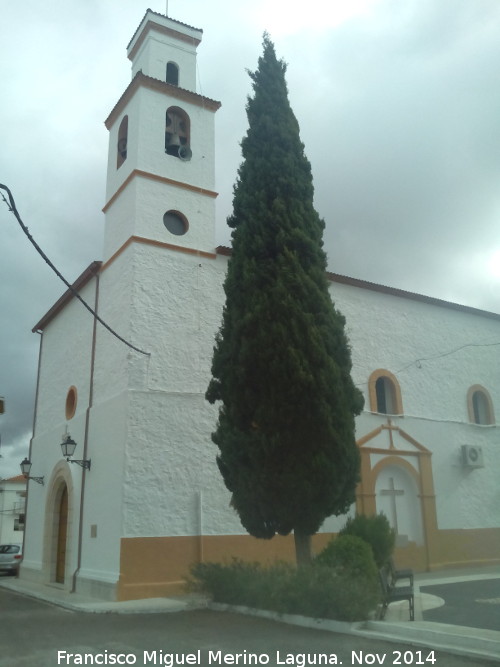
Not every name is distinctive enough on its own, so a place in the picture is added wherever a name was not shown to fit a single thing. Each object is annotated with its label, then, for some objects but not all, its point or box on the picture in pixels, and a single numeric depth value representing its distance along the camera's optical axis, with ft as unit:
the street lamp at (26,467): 58.54
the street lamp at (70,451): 46.67
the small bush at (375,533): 37.96
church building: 42.14
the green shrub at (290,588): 25.80
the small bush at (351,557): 31.60
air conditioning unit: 55.83
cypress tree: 33.37
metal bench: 27.40
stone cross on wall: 50.78
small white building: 144.46
